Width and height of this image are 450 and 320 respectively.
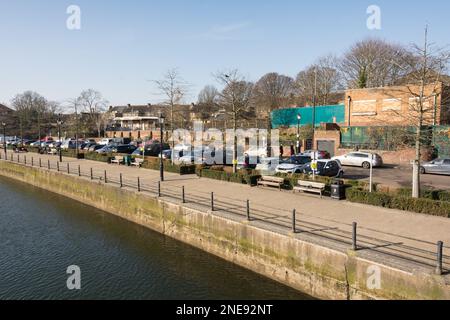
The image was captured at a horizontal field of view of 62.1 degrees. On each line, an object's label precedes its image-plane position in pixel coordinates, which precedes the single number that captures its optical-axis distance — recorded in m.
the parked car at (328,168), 21.47
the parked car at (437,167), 24.66
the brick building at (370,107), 35.62
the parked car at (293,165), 23.18
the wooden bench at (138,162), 30.45
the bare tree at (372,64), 54.19
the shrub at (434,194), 15.39
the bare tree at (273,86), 82.31
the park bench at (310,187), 17.65
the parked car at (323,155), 30.01
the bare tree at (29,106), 87.88
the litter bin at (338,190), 16.94
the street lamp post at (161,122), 23.12
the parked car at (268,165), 23.42
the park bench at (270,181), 19.61
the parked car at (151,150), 37.56
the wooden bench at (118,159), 32.97
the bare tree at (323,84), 62.72
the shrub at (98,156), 34.67
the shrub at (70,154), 39.47
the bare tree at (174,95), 36.75
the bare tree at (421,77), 15.32
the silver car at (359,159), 28.64
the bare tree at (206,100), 93.50
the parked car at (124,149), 40.66
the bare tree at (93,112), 77.35
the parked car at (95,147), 47.50
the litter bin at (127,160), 31.91
